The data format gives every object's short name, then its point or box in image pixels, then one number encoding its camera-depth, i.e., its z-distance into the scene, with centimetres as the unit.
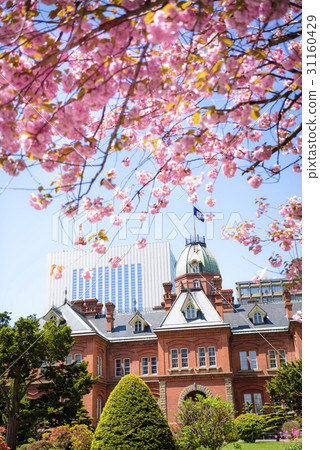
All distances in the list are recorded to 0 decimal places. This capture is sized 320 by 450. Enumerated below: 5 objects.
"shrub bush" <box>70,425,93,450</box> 1612
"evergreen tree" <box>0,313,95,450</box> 2016
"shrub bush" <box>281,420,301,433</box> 2199
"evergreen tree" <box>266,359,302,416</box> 2423
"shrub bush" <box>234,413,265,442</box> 2388
